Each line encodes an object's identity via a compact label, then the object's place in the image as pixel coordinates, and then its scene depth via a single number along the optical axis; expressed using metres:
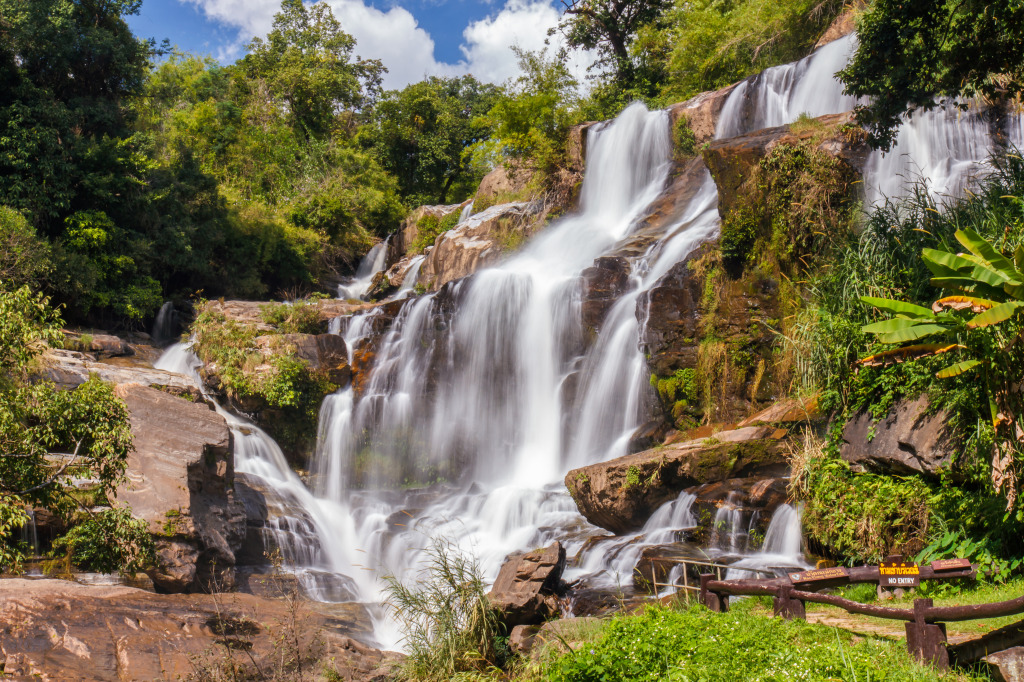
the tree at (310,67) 38.28
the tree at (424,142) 38.53
